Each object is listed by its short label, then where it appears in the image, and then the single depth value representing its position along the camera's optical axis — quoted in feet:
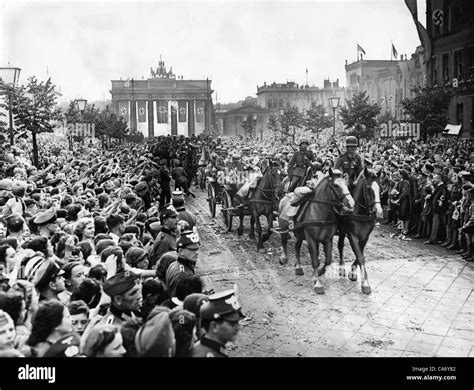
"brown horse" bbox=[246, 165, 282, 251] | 38.50
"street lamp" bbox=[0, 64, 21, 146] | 34.37
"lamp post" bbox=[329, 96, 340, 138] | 65.10
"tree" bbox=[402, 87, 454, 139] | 65.46
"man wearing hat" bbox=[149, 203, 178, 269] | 21.50
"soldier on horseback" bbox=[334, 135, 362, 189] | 30.09
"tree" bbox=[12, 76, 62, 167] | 45.34
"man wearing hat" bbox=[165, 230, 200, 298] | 17.48
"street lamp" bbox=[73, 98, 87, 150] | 64.47
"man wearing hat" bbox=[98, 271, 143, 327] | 14.98
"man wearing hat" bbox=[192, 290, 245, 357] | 13.35
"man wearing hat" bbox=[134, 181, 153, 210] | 37.25
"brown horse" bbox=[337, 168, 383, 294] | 28.30
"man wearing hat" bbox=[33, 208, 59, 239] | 22.06
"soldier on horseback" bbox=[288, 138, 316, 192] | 35.04
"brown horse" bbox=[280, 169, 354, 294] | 28.91
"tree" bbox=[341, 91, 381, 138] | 67.10
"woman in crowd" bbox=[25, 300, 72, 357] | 13.50
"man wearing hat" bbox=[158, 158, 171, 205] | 49.83
